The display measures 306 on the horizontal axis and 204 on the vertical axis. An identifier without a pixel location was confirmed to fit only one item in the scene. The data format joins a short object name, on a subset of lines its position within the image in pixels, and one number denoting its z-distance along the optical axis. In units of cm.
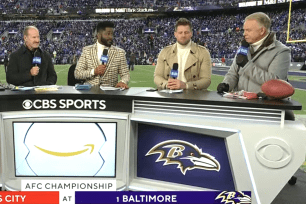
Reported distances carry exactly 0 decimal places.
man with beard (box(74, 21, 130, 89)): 364
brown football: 245
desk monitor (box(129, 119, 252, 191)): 257
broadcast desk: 245
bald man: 377
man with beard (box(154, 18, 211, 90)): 350
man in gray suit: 284
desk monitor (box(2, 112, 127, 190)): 289
